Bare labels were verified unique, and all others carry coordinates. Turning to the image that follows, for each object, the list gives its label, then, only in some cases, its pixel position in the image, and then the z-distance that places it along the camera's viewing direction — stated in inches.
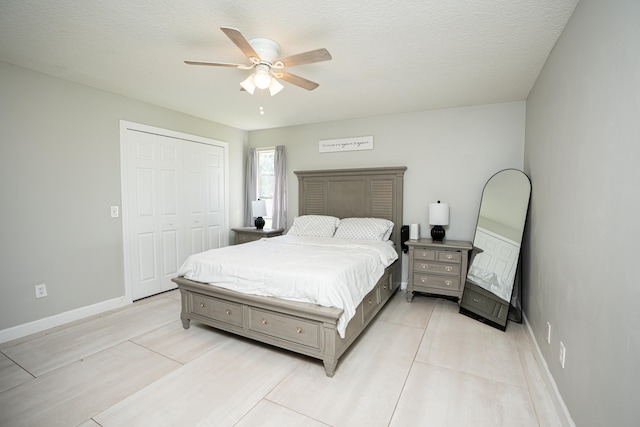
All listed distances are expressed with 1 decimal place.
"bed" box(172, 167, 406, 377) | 85.6
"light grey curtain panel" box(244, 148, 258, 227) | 208.7
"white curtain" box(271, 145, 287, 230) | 196.4
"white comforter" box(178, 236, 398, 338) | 88.0
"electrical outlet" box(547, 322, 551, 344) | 81.9
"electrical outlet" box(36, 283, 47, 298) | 112.3
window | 209.6
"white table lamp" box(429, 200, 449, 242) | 144.5
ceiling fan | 76.9
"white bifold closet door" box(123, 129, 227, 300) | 145.1
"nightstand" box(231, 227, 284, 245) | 183.7
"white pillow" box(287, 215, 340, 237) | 163.6
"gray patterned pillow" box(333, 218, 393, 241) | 150.9
